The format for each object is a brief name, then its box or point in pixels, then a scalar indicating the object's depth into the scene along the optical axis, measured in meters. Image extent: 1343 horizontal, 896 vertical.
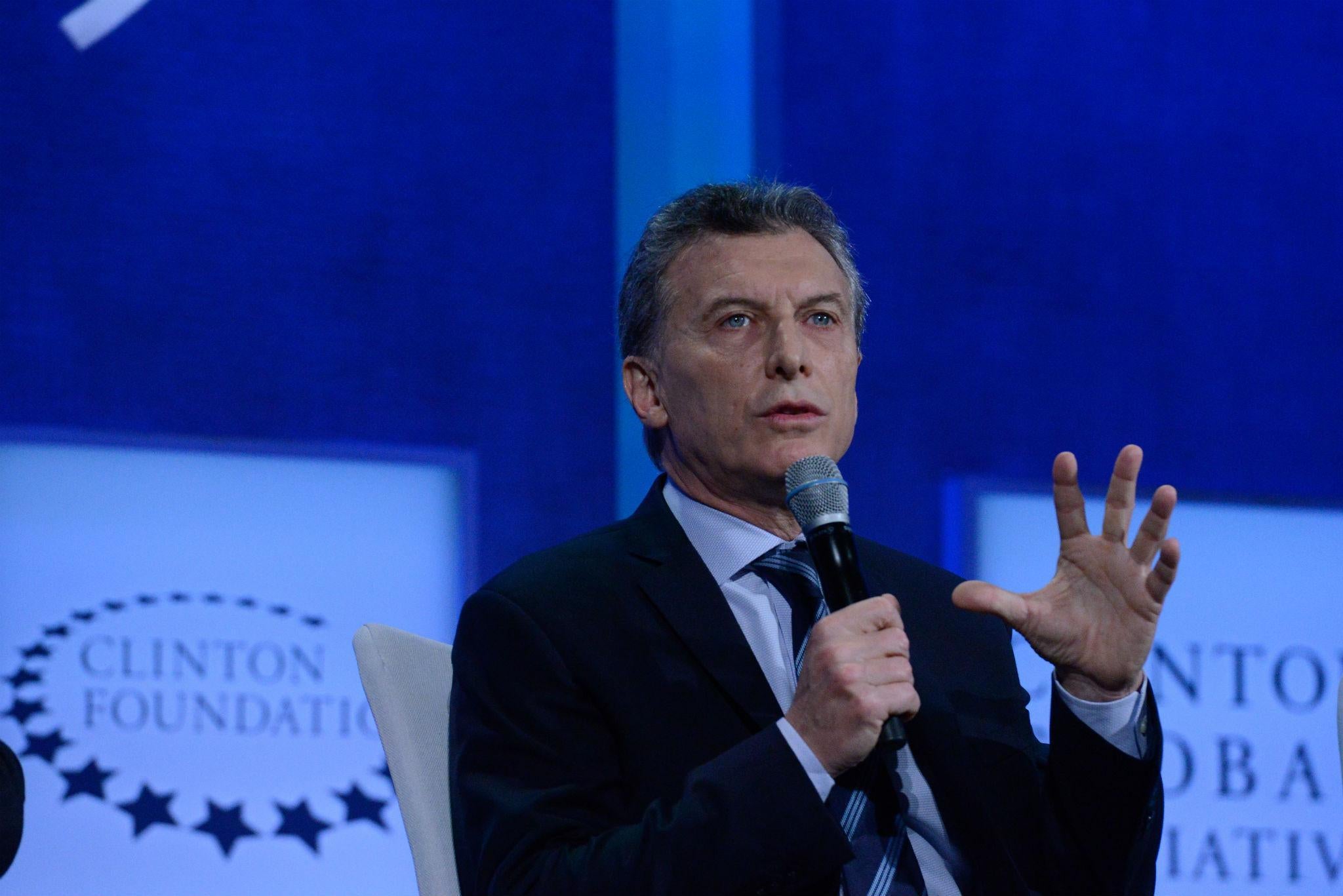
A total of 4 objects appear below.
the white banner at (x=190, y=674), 7.77
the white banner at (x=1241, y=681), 8.10
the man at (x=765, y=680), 7.05
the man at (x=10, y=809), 7.10
